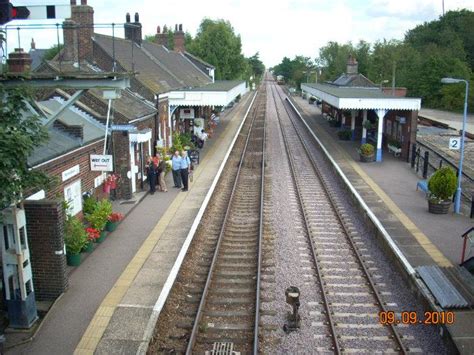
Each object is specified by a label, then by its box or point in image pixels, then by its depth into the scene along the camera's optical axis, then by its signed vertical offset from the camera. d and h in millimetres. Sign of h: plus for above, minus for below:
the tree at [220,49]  66312 +3352
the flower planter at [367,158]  25000 -3801
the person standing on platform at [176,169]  19047 -3271
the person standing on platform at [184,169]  18859 -3237
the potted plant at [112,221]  13977 -3743
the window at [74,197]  13172 -3012
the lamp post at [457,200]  16078 -3693
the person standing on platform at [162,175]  18719 -3414
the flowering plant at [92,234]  12508 -3651
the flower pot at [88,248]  12250 -3892
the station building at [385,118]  25125 -2357
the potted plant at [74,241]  11516 -3482
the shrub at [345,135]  33625 -3672
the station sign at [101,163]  14422 -2288
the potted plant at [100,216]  13289 -3426
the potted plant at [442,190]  15664 -3313
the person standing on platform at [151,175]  18312 -3357
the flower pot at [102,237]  13141 -3940
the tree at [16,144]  6766 -864
